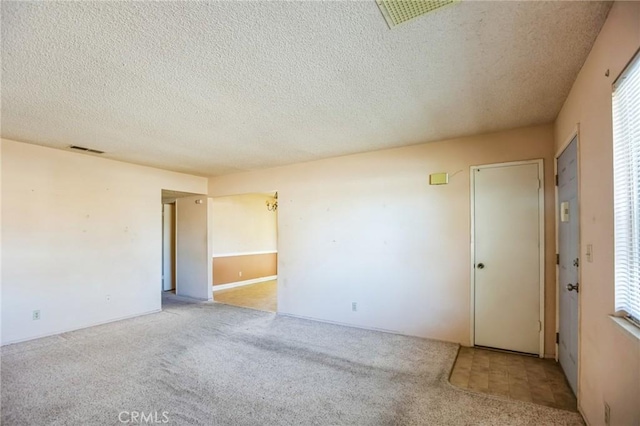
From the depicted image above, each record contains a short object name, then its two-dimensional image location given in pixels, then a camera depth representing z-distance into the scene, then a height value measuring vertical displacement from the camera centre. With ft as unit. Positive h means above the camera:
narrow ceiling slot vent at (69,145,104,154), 13.23 +2.84
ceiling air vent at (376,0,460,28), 4.95 +3.45
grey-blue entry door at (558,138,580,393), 8.04 -1.36
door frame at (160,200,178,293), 23.68 -2.65
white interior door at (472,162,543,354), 10.81 -1.62
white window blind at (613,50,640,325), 4.73 +0.41
